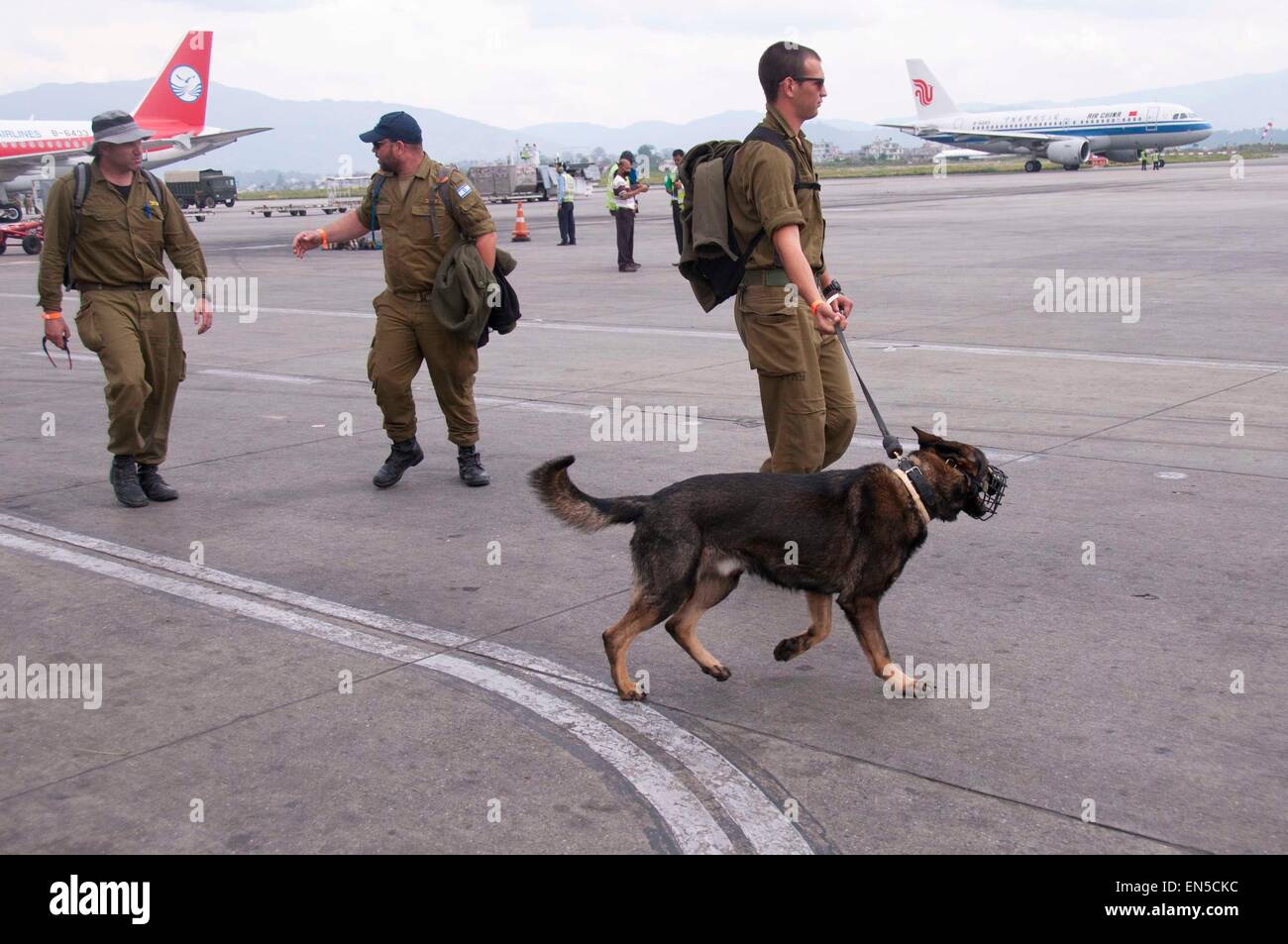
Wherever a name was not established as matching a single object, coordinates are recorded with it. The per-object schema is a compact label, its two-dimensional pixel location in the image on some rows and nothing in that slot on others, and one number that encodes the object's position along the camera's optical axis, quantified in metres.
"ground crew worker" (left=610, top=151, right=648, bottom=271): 20.89
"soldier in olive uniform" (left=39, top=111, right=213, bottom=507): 7.11
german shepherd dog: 4.41
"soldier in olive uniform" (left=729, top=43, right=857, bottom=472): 5.28
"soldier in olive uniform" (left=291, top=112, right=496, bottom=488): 7.36
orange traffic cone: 29.95
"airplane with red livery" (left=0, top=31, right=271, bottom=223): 43.53
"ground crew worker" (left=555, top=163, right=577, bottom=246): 26.47
